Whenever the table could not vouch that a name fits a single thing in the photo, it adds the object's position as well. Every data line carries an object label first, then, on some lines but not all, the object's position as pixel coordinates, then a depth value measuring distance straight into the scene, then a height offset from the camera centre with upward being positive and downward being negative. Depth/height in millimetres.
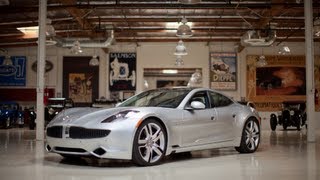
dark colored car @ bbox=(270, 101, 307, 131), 15344 -718
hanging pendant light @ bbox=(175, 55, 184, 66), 18766 +1516
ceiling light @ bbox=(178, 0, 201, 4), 9172 +2007
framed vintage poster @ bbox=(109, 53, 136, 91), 20844 +1122
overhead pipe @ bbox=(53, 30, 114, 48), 16250 +2030
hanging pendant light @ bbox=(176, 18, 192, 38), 11617 +1747
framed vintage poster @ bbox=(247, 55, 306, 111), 20484 +599
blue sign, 21328 +1175
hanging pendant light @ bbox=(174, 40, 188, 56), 13898 +1483
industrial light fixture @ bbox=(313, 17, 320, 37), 12344 +1985
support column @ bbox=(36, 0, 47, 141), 10438 +525
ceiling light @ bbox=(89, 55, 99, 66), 18000 +1434
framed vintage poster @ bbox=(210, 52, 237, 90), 20750 +1195
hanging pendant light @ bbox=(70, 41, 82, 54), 14828 +1665
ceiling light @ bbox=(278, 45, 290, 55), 15189 +1613
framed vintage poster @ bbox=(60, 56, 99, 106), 20719 +793
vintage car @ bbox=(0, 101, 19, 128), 16875 -666
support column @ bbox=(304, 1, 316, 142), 10438 +786
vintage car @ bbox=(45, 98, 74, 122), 14445 -314
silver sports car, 5098 -395
